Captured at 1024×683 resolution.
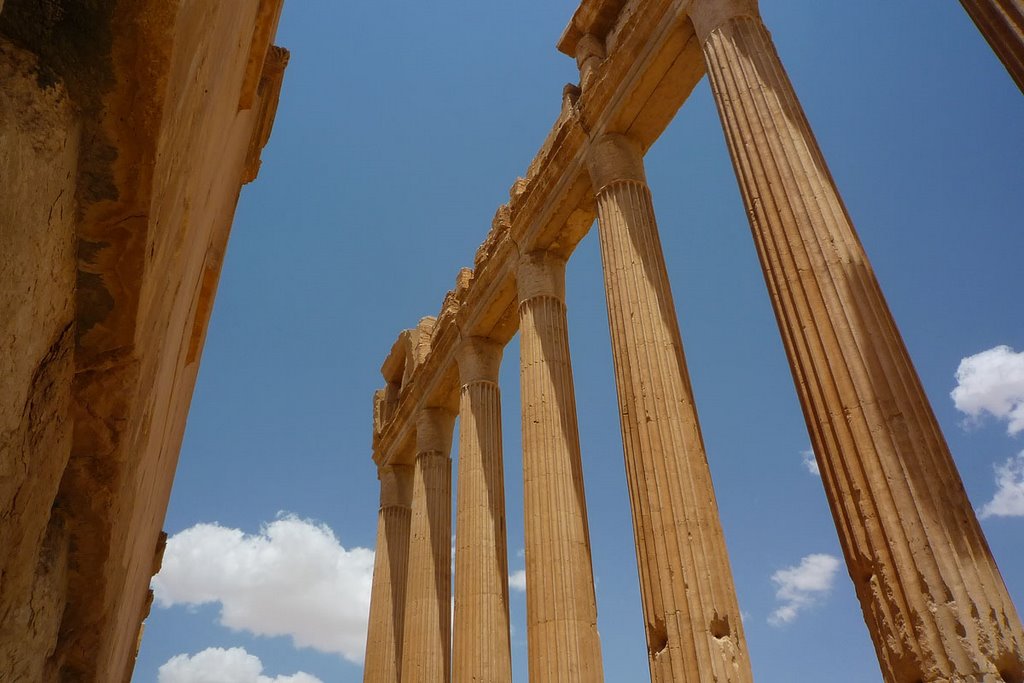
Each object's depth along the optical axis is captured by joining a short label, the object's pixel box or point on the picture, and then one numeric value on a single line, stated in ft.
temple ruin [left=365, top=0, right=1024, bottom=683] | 21.52
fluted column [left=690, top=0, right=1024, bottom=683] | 19.79
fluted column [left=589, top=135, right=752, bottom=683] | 30.73
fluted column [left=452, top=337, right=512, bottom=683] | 52.85
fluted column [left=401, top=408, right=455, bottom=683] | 64.49
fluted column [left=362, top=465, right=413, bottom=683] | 76.74
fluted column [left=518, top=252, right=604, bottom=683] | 42.73
